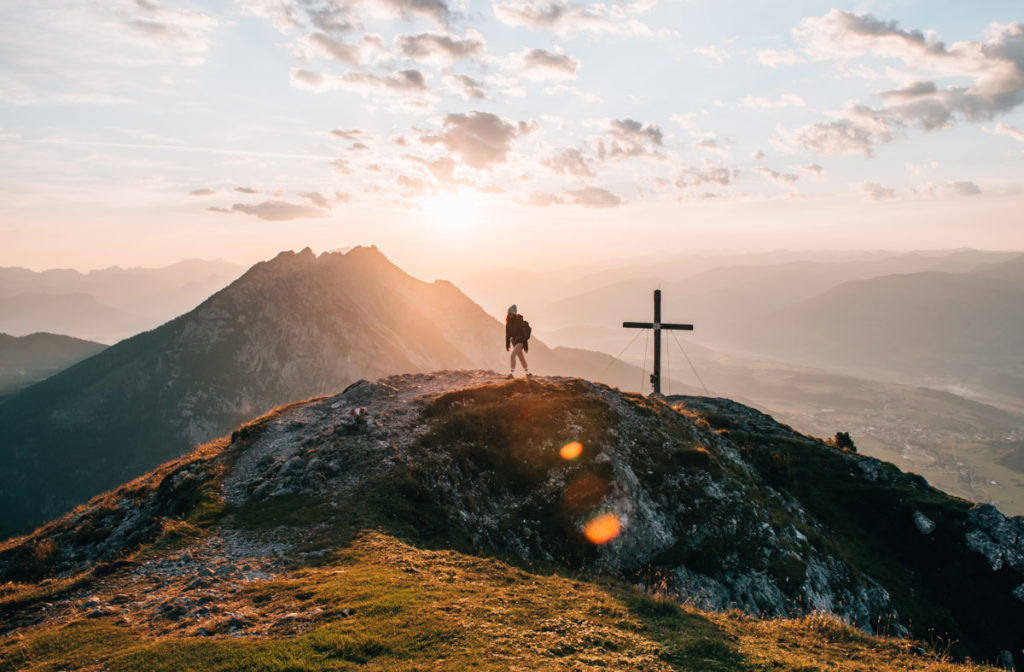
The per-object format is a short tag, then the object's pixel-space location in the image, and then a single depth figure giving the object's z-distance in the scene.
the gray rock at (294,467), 22.44
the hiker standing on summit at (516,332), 30.61
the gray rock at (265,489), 21.09
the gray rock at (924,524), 27.97
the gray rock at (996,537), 26.20
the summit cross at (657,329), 44.22
